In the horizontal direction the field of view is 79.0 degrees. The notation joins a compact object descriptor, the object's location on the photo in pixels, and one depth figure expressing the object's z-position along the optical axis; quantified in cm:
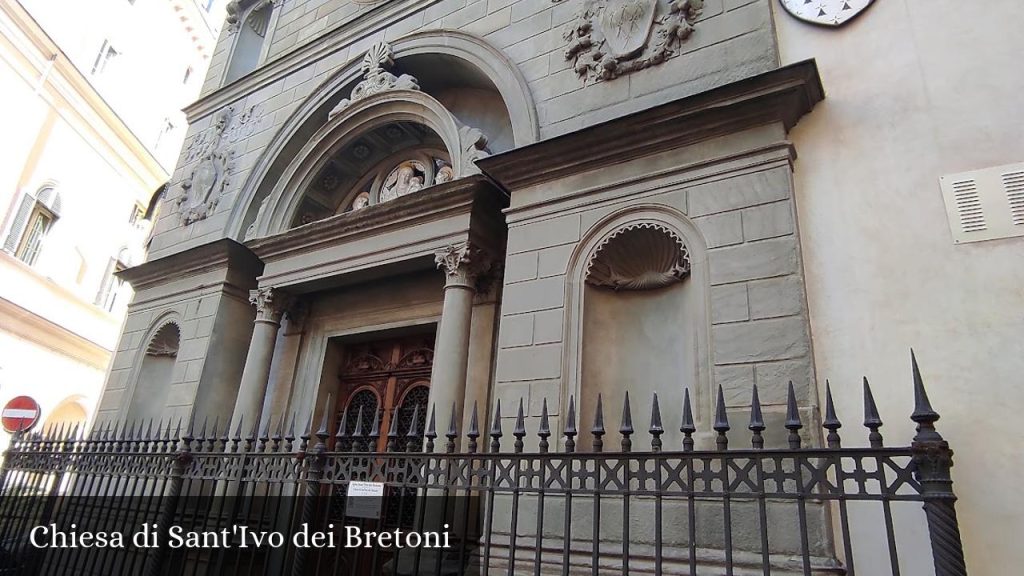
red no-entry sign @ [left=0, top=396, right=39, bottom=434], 834
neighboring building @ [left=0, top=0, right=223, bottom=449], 1595
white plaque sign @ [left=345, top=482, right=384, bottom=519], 402
